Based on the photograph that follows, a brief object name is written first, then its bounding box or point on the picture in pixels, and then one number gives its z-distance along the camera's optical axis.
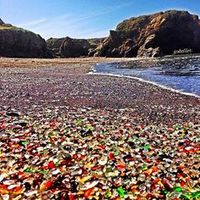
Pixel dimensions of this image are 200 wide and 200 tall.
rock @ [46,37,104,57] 89.83
